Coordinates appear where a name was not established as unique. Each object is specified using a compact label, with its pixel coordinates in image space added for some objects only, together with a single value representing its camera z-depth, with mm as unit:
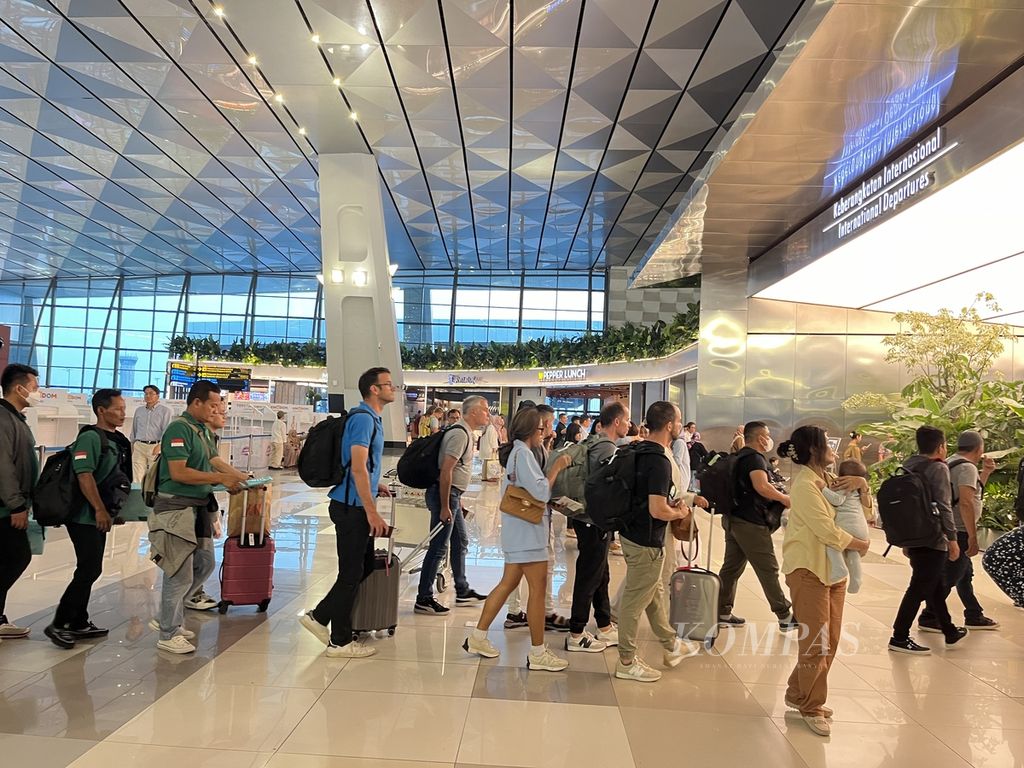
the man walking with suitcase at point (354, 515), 3918
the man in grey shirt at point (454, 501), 4723
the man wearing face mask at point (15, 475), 3910
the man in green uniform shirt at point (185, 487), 4027
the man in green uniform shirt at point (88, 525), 4066
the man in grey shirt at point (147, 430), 10297
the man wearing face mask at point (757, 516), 4594
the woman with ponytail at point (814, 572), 3312
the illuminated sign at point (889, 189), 6875
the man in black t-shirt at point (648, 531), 3697
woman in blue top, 3918
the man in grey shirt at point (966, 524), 4914
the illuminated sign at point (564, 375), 23734
